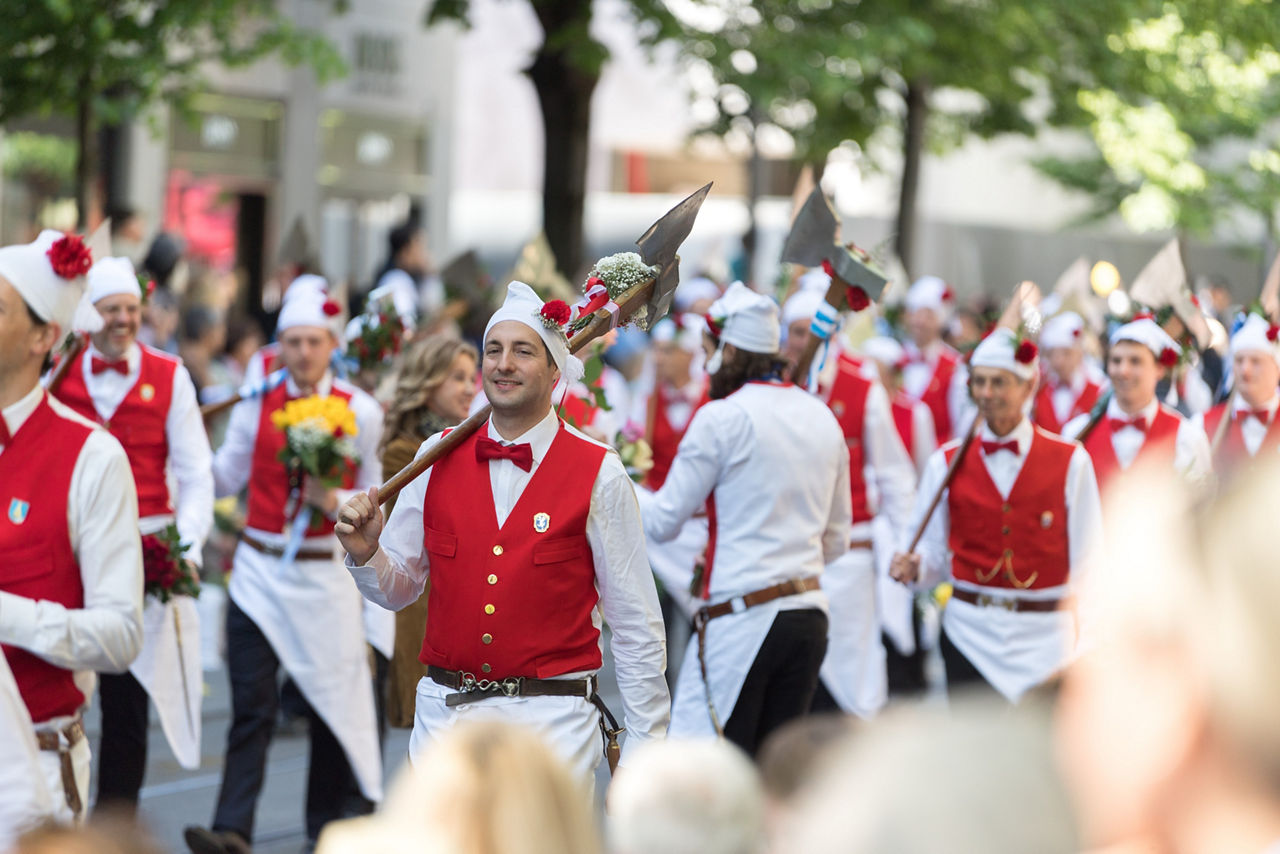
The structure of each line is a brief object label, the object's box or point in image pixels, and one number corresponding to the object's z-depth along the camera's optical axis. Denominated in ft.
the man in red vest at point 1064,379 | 67.97
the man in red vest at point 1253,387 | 55.88
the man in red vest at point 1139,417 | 52.95
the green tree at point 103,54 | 77.66
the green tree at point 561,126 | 98.78
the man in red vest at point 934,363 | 84.69
